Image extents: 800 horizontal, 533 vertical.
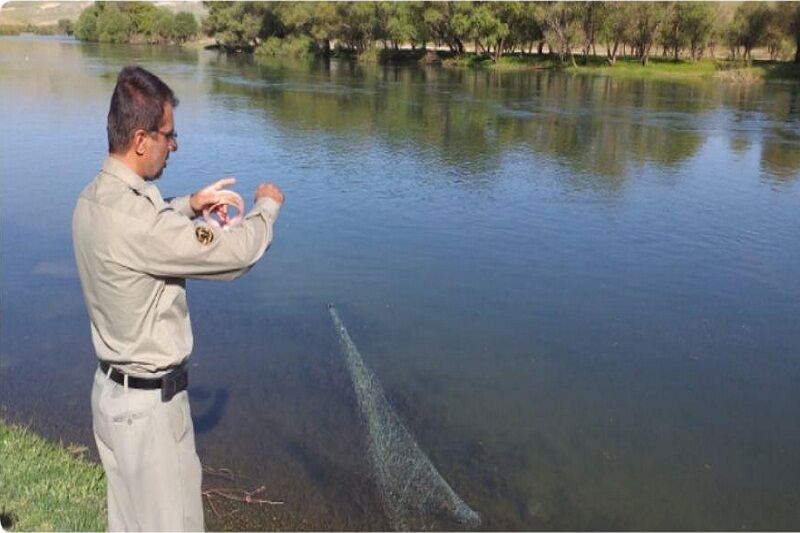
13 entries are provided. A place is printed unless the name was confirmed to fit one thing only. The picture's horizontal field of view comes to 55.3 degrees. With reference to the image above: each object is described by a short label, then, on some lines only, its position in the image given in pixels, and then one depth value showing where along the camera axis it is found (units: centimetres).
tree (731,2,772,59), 5244
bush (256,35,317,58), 6856
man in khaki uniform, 288
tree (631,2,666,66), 5288
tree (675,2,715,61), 5212
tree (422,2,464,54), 5959
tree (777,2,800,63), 5062
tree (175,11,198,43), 9170
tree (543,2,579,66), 5494
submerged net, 569
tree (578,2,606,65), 5453
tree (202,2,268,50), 7494
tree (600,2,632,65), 5366
